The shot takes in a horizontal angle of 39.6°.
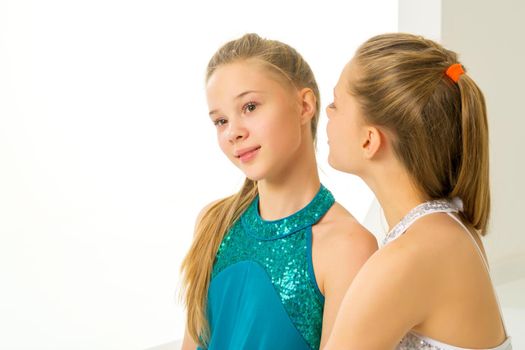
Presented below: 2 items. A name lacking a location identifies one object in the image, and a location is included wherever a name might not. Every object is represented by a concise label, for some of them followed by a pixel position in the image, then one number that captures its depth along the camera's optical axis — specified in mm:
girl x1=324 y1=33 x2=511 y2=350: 1238
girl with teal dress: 1582
